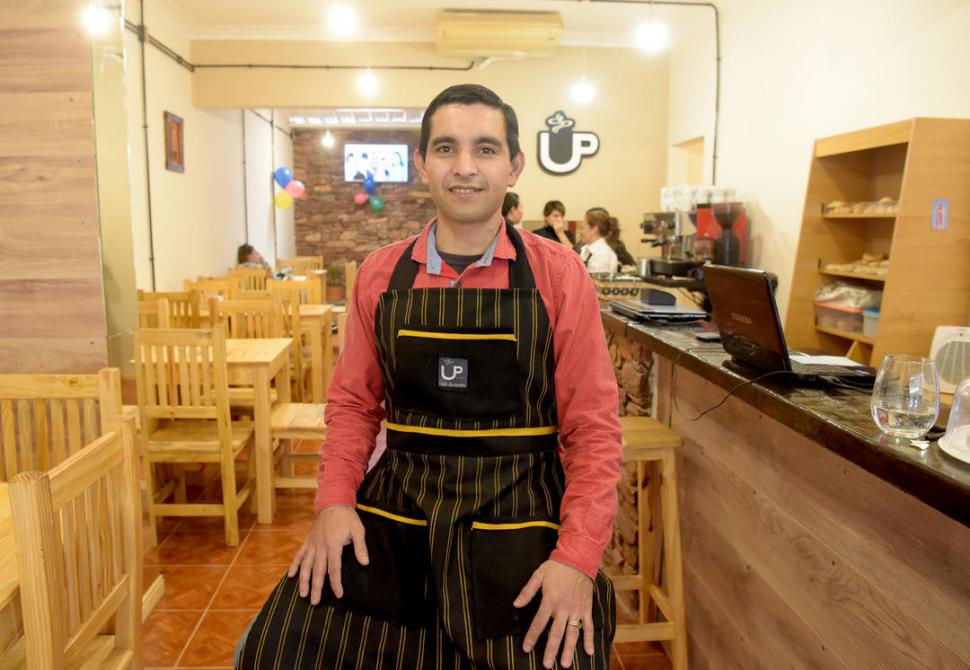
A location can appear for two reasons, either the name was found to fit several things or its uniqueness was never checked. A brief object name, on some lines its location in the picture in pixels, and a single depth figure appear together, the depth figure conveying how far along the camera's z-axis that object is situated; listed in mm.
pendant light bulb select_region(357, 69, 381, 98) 7346
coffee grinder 5617
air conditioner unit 6773
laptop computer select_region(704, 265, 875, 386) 1576
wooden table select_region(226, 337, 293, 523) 3422
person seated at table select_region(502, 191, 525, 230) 4723
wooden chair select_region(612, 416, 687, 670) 2203
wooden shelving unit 3471
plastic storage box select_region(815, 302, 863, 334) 4047
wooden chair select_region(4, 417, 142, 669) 1207
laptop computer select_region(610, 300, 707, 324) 2555
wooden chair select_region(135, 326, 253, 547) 3104
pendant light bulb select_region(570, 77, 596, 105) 6965
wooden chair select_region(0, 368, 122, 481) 1969
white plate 1118
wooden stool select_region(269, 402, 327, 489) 3395
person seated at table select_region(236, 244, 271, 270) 8180
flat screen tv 12320
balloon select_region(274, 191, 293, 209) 10219
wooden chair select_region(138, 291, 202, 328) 4707
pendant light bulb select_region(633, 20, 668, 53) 5816
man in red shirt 1258
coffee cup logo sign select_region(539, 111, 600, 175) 7863
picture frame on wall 6480
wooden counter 1216
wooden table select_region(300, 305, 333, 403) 4906
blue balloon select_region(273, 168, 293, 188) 10461
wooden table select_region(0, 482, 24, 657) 1308
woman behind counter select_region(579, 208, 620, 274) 5730
